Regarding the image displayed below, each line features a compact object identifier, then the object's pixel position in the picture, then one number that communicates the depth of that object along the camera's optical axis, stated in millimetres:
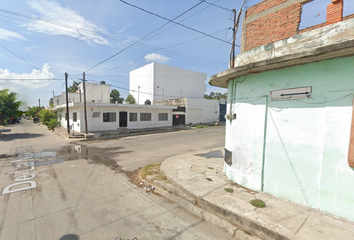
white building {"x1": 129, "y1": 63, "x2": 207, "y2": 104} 34312
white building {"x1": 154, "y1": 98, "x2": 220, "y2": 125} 25312
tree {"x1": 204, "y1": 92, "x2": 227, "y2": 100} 56162
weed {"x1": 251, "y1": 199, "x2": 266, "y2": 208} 3422
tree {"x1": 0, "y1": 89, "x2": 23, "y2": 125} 14609
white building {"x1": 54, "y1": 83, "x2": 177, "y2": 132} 16781
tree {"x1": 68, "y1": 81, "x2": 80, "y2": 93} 56312
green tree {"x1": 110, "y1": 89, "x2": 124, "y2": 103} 55659
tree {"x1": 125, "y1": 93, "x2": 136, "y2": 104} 36975
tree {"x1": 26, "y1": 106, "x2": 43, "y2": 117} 50000
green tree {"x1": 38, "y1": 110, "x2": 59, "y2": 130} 21253
